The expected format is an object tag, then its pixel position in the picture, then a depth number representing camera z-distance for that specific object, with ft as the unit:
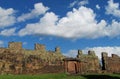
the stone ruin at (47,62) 63.73
